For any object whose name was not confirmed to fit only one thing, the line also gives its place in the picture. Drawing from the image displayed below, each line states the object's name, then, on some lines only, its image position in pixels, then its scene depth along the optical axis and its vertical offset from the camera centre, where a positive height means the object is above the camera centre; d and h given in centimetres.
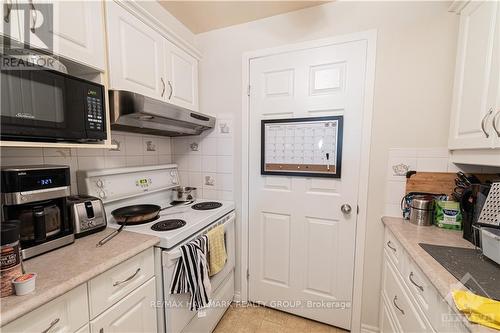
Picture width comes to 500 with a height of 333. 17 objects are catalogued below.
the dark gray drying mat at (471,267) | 71 -45
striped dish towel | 113 -69
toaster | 105 -34
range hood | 112 +21
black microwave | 73 +17
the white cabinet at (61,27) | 76 +50
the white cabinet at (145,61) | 115 +58
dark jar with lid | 63 -34
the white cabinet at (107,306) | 68 -61
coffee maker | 82 -24
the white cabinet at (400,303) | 91 -77
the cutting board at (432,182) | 132 -18
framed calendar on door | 152 +5
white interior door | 148 -38
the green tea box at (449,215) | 122 -36
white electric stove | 112 -46
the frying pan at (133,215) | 127 -41
